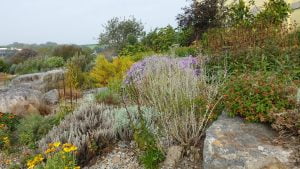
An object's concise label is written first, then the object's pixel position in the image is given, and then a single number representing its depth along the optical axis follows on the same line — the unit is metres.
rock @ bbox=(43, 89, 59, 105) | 4.97
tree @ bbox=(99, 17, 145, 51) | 13.49
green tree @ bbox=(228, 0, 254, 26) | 7.58
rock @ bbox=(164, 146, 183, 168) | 2.48
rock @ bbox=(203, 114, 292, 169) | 2.13
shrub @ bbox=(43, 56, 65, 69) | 10.19
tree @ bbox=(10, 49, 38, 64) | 13.72
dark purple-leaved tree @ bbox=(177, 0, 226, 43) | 8.28
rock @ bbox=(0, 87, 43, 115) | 4.23
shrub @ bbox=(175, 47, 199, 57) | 5.76
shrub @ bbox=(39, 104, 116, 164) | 2.79
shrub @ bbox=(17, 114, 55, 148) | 3.22
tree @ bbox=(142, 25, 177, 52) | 8.75
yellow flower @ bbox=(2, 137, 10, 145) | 3.12
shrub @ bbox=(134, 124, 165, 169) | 2.48
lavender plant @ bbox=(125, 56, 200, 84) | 3.92
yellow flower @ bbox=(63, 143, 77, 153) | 2.13
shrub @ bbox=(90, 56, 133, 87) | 6.19
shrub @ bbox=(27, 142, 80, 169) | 2.17
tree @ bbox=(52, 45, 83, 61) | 11.99
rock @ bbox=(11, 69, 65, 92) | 6.46
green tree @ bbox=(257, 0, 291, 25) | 6.84
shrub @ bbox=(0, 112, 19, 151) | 3.22
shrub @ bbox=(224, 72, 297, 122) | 2.46
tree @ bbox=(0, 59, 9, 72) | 12.37
